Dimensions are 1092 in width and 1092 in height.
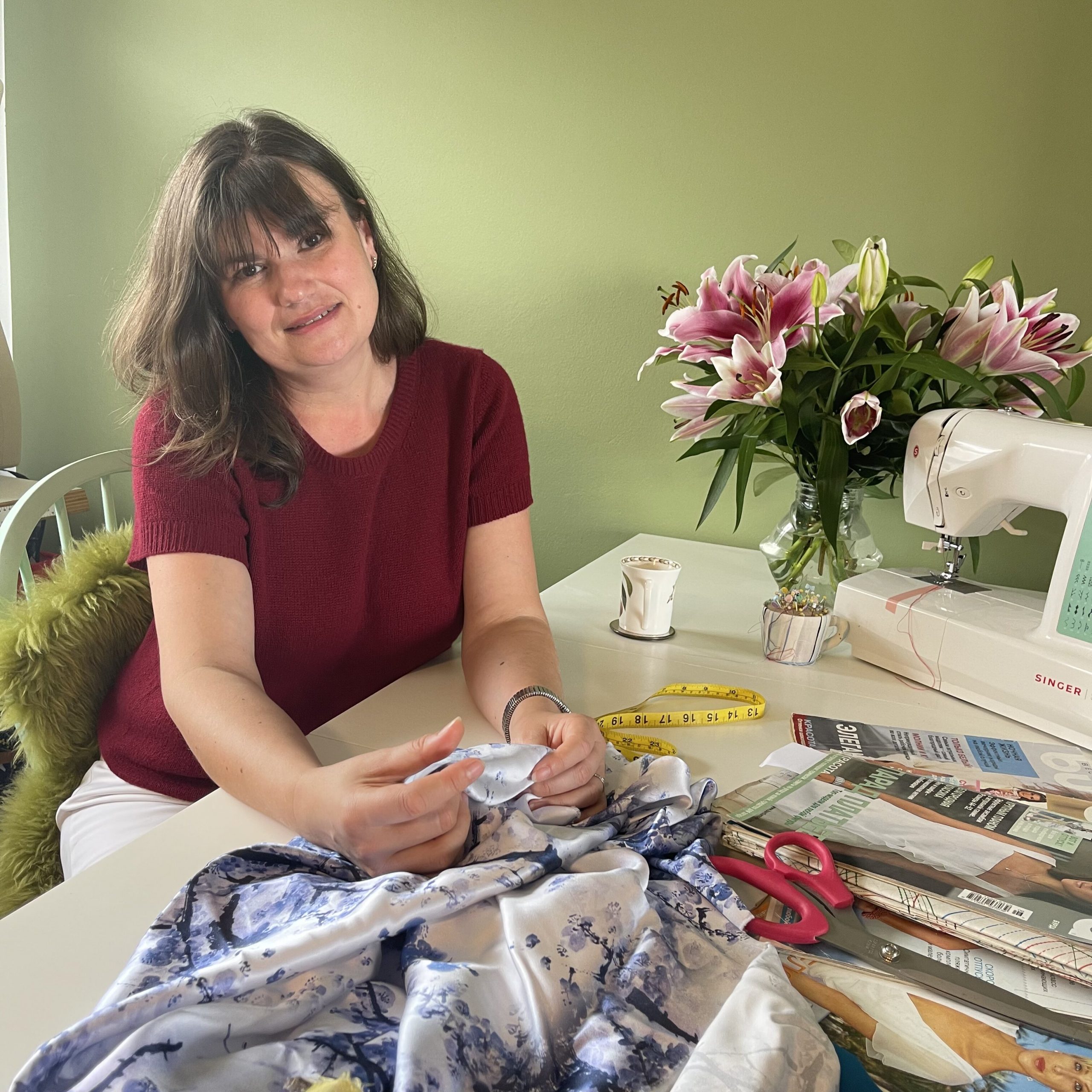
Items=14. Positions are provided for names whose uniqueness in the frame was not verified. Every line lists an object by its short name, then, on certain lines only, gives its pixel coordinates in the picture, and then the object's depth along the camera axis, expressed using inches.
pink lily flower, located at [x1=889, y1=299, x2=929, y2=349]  52.5
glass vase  54.4
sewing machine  43.1
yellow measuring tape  40.3
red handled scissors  25.1
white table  25.6
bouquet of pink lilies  48.8
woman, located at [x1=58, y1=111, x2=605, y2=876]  42.8
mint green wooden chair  57.5
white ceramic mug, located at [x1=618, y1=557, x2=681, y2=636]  52.0
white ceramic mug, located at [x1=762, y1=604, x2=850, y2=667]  50.0
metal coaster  53.3
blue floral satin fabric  21.0
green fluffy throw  47.8
